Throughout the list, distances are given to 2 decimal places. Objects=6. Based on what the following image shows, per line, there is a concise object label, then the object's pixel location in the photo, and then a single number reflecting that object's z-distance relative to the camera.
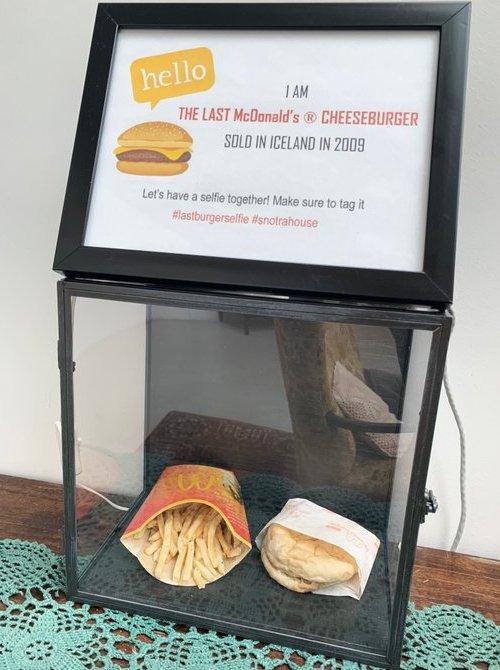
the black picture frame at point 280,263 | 0.52
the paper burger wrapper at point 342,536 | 0.67
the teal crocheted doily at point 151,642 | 0.62
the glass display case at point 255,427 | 0.58
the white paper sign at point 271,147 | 0.54
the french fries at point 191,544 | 0.71
